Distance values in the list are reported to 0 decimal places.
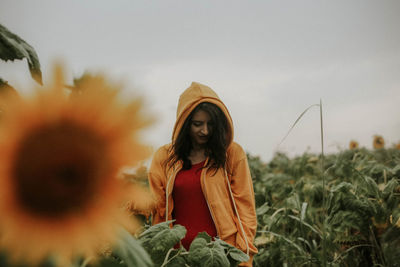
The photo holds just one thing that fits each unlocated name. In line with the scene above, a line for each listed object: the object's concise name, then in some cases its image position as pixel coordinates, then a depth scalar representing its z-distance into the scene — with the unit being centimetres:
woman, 187
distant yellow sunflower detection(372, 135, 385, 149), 749
